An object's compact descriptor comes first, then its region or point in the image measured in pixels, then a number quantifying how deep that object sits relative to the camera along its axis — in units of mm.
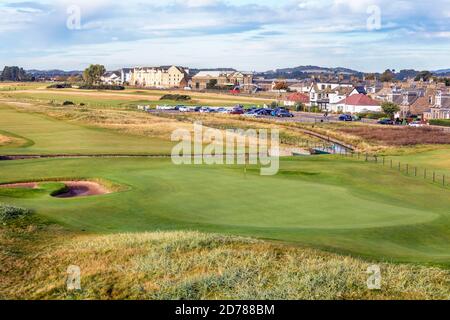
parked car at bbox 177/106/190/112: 121788
